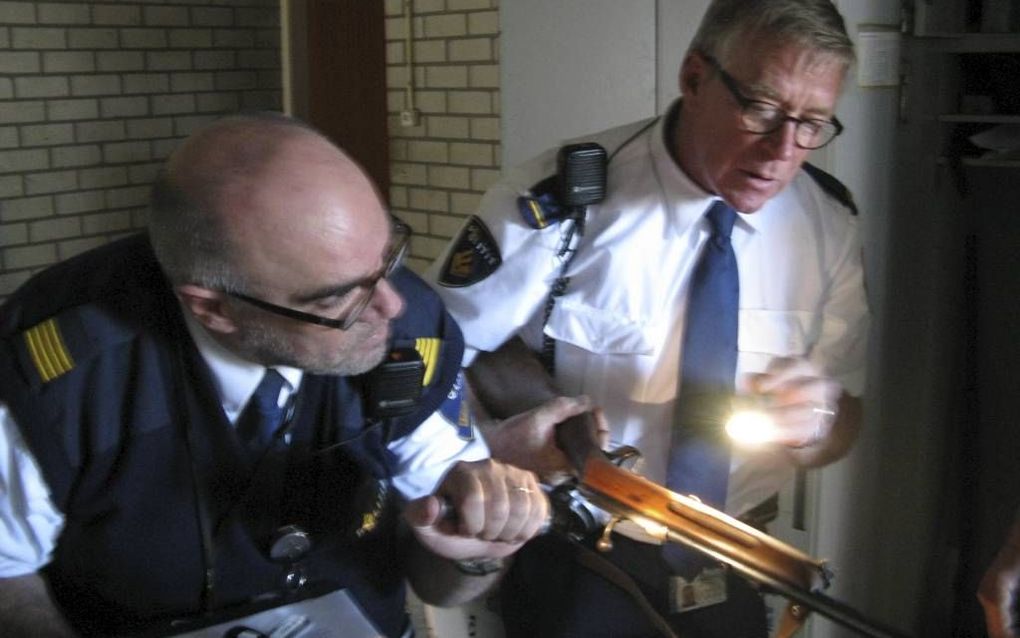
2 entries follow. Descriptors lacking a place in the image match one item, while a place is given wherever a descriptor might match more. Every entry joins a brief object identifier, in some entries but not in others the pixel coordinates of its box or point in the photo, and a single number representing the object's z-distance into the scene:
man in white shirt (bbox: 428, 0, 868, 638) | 1.81
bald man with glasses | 1.43
